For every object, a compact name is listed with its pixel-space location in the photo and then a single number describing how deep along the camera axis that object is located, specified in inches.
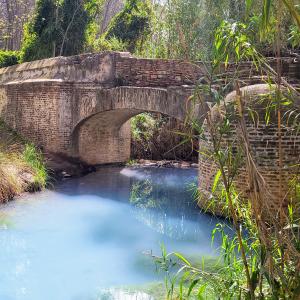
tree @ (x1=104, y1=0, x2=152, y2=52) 764.6
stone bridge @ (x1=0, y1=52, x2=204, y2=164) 419.8
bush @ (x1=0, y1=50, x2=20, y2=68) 733.3
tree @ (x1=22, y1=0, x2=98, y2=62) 717.9
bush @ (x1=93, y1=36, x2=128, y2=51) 692.1
